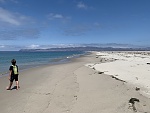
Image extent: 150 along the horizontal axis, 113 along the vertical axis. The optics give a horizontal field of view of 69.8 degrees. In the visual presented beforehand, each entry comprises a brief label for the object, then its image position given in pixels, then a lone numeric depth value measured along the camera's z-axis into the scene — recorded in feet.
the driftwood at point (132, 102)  13.63
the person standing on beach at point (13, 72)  23.22
